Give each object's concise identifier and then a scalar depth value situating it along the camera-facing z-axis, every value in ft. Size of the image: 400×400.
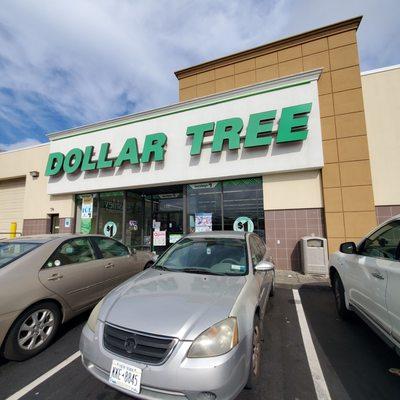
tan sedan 10.59
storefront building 27.99
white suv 8.86
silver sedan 6.81
